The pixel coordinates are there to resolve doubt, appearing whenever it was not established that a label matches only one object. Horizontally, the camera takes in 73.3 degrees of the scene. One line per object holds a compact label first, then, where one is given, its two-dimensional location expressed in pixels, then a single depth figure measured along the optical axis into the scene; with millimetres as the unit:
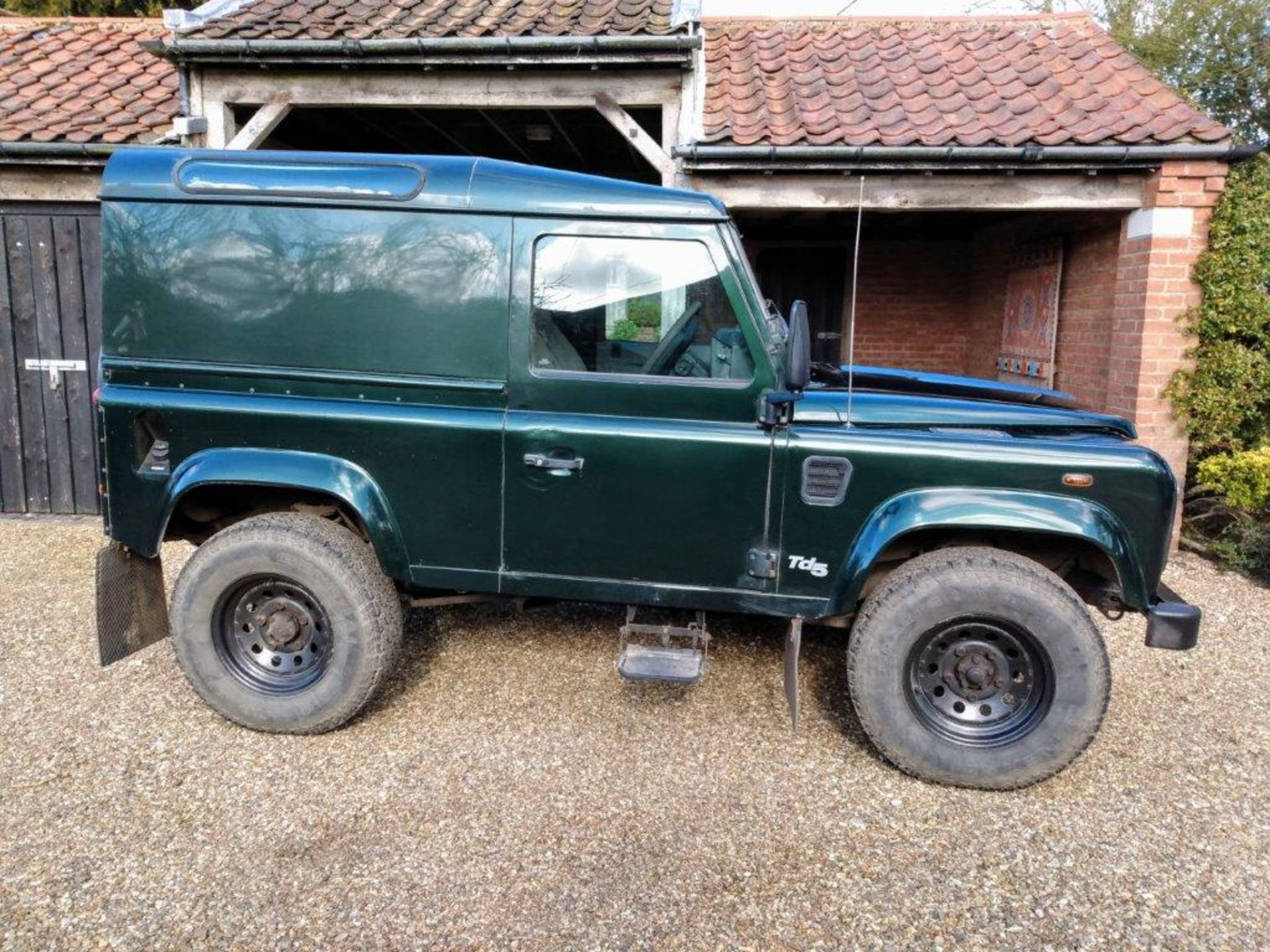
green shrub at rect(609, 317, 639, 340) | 3285
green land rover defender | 3160
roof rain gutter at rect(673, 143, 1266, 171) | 5613
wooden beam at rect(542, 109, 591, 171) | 7229
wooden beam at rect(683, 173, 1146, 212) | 5859
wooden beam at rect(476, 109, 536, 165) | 7129
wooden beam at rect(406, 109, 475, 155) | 7031
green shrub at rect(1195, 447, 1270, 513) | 5656
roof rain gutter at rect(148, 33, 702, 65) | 5504
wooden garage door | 6605
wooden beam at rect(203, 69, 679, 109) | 5762
